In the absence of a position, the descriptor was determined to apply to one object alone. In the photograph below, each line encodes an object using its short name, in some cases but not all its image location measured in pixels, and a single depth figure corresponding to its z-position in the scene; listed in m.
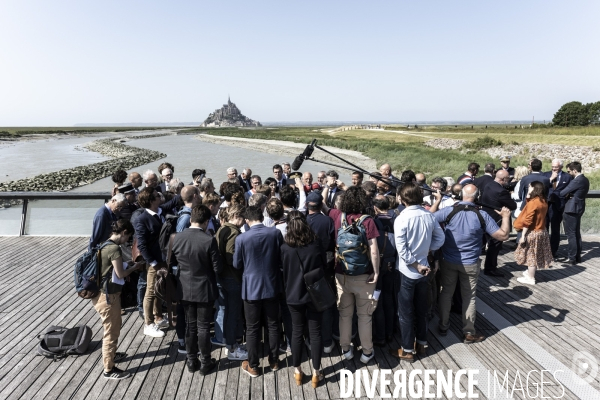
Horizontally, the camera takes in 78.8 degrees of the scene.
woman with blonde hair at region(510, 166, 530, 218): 7.05
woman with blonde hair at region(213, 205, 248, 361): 3.80
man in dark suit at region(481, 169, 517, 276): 5.82
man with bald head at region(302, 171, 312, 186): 7.48
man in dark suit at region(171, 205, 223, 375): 3.57
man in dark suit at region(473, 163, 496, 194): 6.85
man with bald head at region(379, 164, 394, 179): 6.81
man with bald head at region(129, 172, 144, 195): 5.90
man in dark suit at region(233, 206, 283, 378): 3.53
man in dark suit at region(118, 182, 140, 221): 5.04
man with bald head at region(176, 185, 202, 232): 4.02
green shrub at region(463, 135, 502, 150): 40.78
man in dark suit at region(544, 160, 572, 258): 6.88
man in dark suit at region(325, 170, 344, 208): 6.56
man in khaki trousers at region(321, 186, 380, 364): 3.70
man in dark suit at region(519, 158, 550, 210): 6.66
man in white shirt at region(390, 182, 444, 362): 3.79
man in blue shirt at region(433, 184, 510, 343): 4.14
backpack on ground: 4.20
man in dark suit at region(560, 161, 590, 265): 6.55
